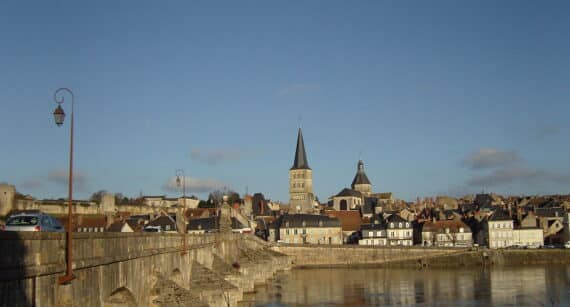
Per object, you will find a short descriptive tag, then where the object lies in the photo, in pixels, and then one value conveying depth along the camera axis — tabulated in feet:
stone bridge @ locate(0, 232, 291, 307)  43.98
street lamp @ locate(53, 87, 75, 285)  50.37
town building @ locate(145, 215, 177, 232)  274.05
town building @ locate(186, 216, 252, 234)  280.92
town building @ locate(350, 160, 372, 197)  540.93
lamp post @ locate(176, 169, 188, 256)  120.06
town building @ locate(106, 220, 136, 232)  263.49
